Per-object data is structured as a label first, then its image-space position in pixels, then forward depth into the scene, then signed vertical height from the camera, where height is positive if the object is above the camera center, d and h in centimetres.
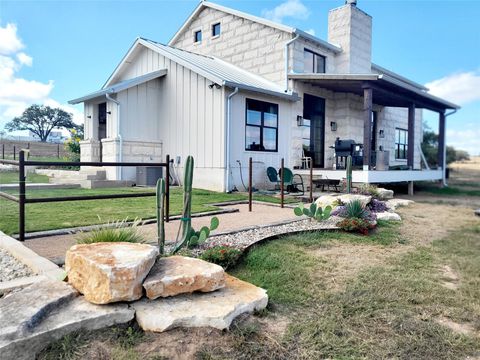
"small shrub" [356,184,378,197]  904 -60
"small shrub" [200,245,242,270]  367 -93
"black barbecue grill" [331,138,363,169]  1270 +55
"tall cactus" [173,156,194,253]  399 -44
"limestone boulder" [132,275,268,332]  244 -102
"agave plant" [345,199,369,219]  611 -75
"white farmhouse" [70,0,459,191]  1145 +227
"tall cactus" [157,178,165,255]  370 -51
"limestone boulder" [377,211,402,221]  676 -93
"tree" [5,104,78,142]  4984 +599
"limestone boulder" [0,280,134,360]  210 -98
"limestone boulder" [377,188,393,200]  1022 -78
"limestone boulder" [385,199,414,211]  859 -92
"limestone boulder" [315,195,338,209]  741 -72
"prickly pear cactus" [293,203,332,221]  596 -76
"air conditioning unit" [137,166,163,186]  1216 -36
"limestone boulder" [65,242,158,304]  246 -75
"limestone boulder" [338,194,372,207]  687 -62
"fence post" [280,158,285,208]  800 -61
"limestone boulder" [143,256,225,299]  265 -85
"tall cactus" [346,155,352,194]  851 -15
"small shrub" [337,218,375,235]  559 -91
